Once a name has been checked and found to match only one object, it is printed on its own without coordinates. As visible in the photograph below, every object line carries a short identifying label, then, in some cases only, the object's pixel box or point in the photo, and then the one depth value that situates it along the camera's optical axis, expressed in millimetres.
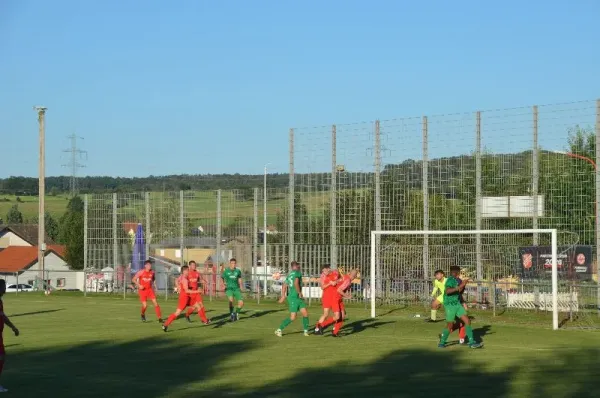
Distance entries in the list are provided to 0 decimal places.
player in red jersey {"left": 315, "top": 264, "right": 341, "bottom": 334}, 26156
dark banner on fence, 33969
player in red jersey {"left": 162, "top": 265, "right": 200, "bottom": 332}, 29562
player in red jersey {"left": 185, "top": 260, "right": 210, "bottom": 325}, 30016
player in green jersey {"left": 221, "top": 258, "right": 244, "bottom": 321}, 32312
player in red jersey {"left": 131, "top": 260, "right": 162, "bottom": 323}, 32469
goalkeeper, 29266
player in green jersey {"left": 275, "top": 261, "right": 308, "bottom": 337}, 26594
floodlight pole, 56875
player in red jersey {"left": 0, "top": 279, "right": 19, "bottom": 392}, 16406
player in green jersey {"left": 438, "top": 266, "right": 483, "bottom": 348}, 23609
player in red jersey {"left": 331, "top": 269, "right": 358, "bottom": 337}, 26219
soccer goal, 33188
